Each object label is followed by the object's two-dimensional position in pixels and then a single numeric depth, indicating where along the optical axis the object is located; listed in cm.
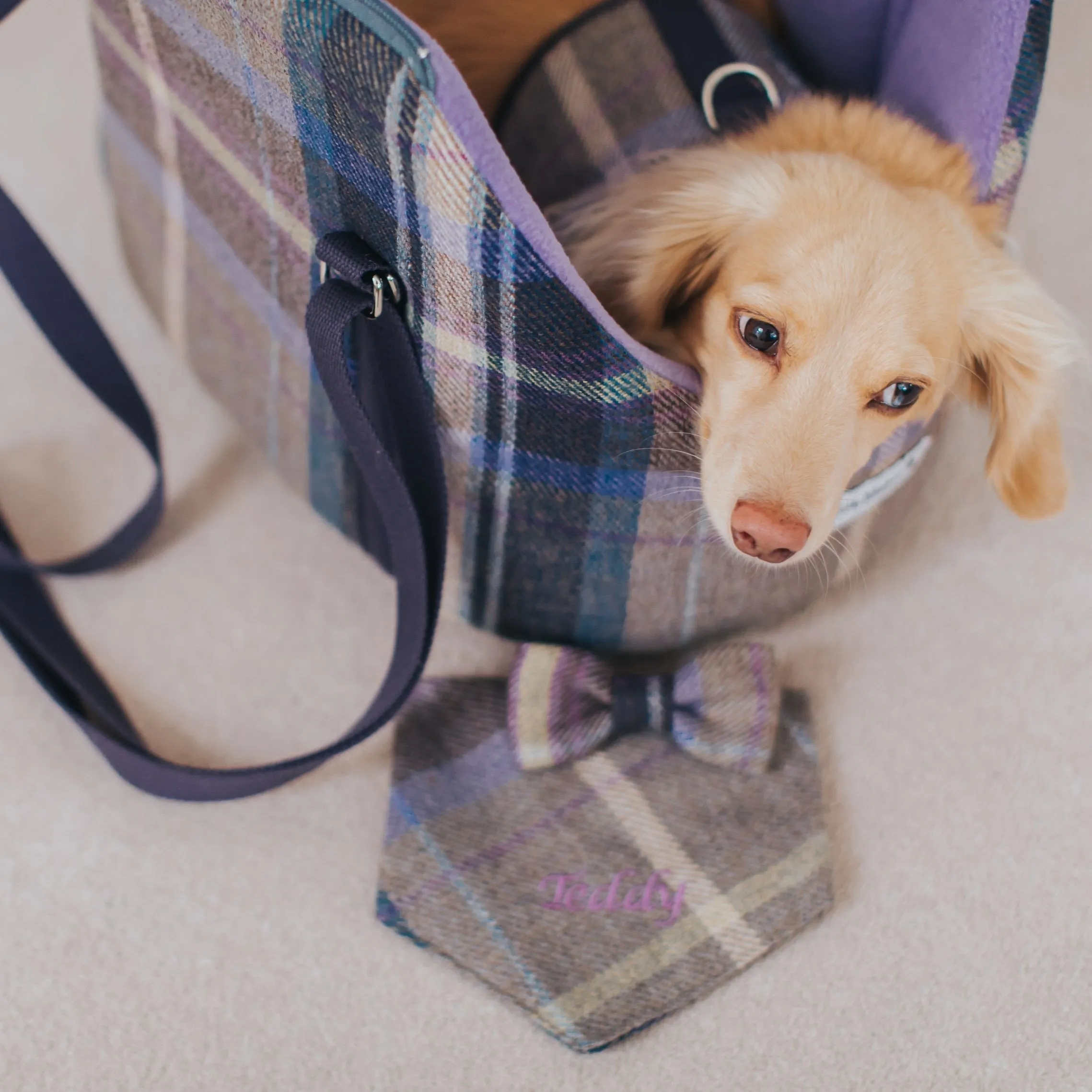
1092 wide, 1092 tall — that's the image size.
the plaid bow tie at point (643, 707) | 102
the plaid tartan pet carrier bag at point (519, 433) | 79
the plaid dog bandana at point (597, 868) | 93
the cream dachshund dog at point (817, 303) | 81
